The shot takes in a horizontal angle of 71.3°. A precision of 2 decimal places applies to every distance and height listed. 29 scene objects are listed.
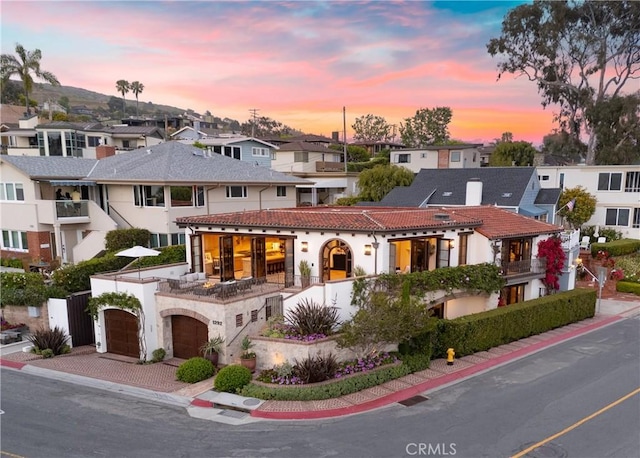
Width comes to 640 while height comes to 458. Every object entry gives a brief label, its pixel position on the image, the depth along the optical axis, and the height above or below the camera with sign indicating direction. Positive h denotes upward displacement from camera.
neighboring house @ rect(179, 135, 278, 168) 46.62 +2.57
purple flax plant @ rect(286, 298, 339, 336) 16.72 -5.58
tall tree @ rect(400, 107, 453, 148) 84.56 +8.30
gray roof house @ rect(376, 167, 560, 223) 37.41 -1.89
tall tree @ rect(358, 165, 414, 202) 47.22 -1.08
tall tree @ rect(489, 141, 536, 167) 64.88 +2.32
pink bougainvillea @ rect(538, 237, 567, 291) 26.64 -5.26
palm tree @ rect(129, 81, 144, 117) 140.50 +26.72
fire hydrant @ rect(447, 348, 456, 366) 18.77 -7.80
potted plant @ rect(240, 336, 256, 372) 16.75 -6.94
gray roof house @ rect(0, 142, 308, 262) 29.50 -1.81
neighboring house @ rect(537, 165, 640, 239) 40.38 -2.05
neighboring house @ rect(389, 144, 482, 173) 58.22 +1.77
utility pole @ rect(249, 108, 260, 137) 96.50 +12.73
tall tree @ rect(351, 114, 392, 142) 99.81 +9.55
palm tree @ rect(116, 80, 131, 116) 138.20 +26.59
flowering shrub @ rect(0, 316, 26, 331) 22.08 -7.52
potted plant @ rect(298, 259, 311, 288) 20.53 -4.70
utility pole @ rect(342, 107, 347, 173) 57.40 +5.41
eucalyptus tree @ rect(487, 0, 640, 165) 48.09 +14.02
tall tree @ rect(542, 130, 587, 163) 53.06 +2.91
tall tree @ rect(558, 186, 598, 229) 39.78 -3.27
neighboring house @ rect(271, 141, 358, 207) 53.94 +0.18
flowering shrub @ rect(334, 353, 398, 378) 16.61 -7.39
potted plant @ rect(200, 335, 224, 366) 17.31 -6.86
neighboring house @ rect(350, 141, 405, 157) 85.69 +4.94
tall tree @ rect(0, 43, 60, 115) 58.72 +14.20
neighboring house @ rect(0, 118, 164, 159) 41.97 +3.73
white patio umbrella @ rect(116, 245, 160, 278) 20.13 -3.60
